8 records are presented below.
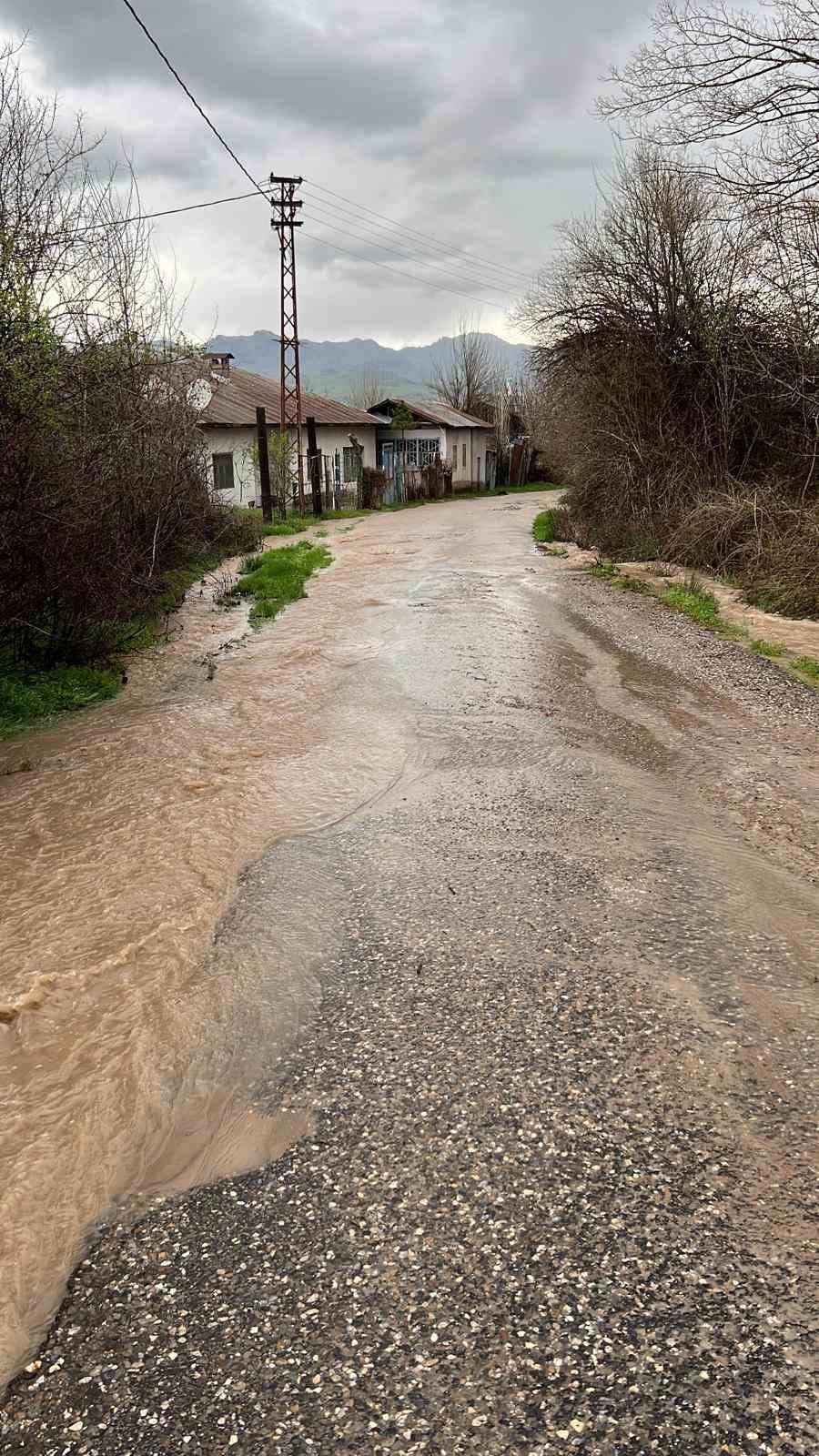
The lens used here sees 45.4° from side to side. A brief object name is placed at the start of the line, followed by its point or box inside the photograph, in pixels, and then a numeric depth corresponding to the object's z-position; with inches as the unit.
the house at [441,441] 1670.8
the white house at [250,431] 1130.0
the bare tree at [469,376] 2425.0
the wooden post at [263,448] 993.5
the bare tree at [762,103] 446.3
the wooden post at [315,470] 1139.8
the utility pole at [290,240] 1104.2
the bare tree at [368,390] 2650.1
